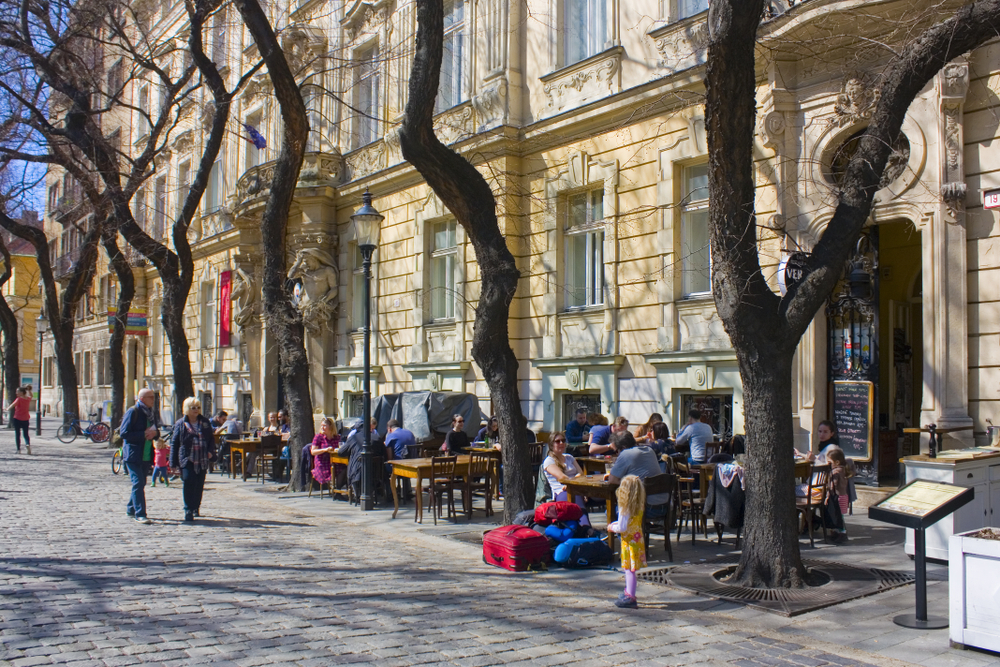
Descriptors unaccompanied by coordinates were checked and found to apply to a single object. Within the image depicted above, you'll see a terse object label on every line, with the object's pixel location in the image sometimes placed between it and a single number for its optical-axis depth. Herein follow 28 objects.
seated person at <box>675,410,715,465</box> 13.11
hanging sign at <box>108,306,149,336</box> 29.72
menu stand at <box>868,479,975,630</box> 6.69
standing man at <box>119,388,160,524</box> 12.39
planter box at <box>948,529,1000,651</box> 6.13
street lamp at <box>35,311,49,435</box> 34.59
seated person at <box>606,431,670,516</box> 9.77
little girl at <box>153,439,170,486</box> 17.77
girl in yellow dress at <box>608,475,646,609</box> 7.53
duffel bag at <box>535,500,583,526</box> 9.87
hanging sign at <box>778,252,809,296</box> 13.27
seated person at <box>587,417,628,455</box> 13.94
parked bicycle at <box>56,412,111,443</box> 29.39
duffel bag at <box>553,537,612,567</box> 9.34
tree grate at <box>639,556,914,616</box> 7.61
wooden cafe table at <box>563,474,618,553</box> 9.71
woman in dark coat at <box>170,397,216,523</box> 12.58
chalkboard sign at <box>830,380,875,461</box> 13.32
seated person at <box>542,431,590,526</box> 10.59
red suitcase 9.20
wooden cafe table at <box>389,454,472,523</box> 12.41
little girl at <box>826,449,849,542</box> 10.55
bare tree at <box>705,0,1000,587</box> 7.96
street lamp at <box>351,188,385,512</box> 14.01
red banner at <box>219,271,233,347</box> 31.16
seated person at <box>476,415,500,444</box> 16.00
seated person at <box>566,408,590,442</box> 16.09
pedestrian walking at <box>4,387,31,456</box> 25.00
